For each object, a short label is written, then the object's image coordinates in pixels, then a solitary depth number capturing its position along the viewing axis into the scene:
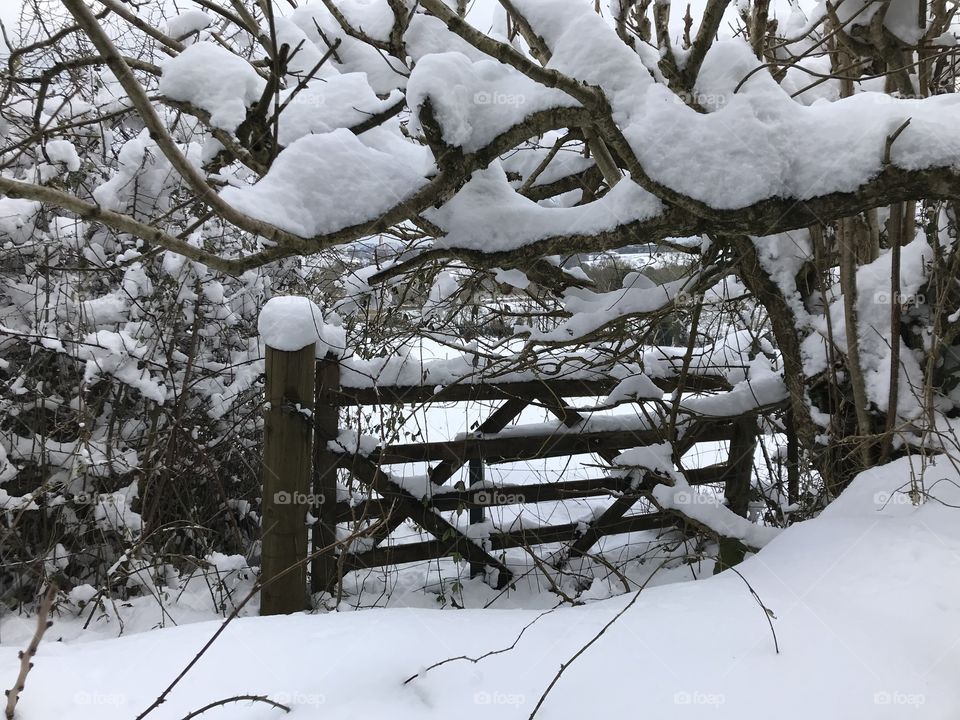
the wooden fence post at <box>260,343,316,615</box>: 3.20
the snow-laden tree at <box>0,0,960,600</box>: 1.72
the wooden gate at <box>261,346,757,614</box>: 3.22
